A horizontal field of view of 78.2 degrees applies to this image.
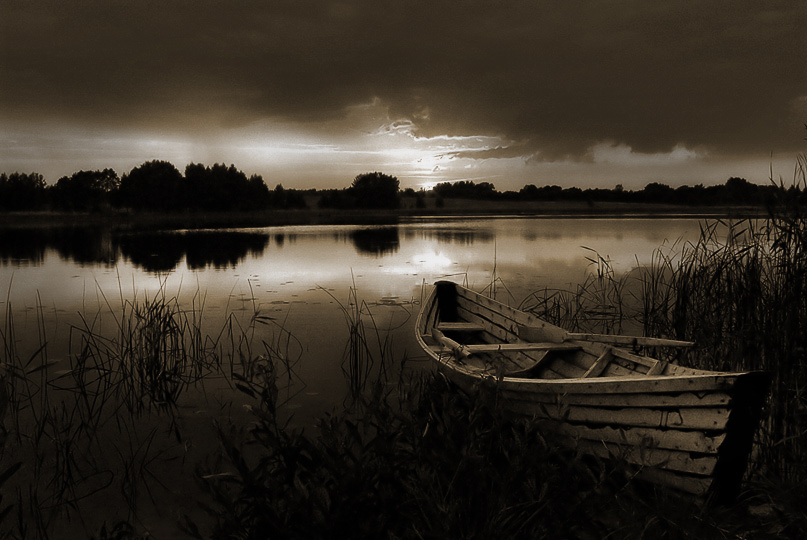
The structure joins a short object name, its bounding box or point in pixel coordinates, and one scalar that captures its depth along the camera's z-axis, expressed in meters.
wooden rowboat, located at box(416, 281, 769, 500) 3.03
